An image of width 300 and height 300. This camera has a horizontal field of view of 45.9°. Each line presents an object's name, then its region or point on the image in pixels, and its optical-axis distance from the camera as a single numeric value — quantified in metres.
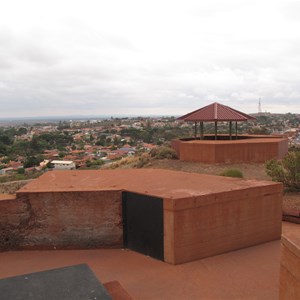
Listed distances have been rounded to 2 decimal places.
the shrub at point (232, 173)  12.14
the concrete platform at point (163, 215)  6.73
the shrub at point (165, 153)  20.00
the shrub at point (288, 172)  12.13
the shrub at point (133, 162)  19.09
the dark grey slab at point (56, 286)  4.43
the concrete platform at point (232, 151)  17.44
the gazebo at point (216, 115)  20.03
